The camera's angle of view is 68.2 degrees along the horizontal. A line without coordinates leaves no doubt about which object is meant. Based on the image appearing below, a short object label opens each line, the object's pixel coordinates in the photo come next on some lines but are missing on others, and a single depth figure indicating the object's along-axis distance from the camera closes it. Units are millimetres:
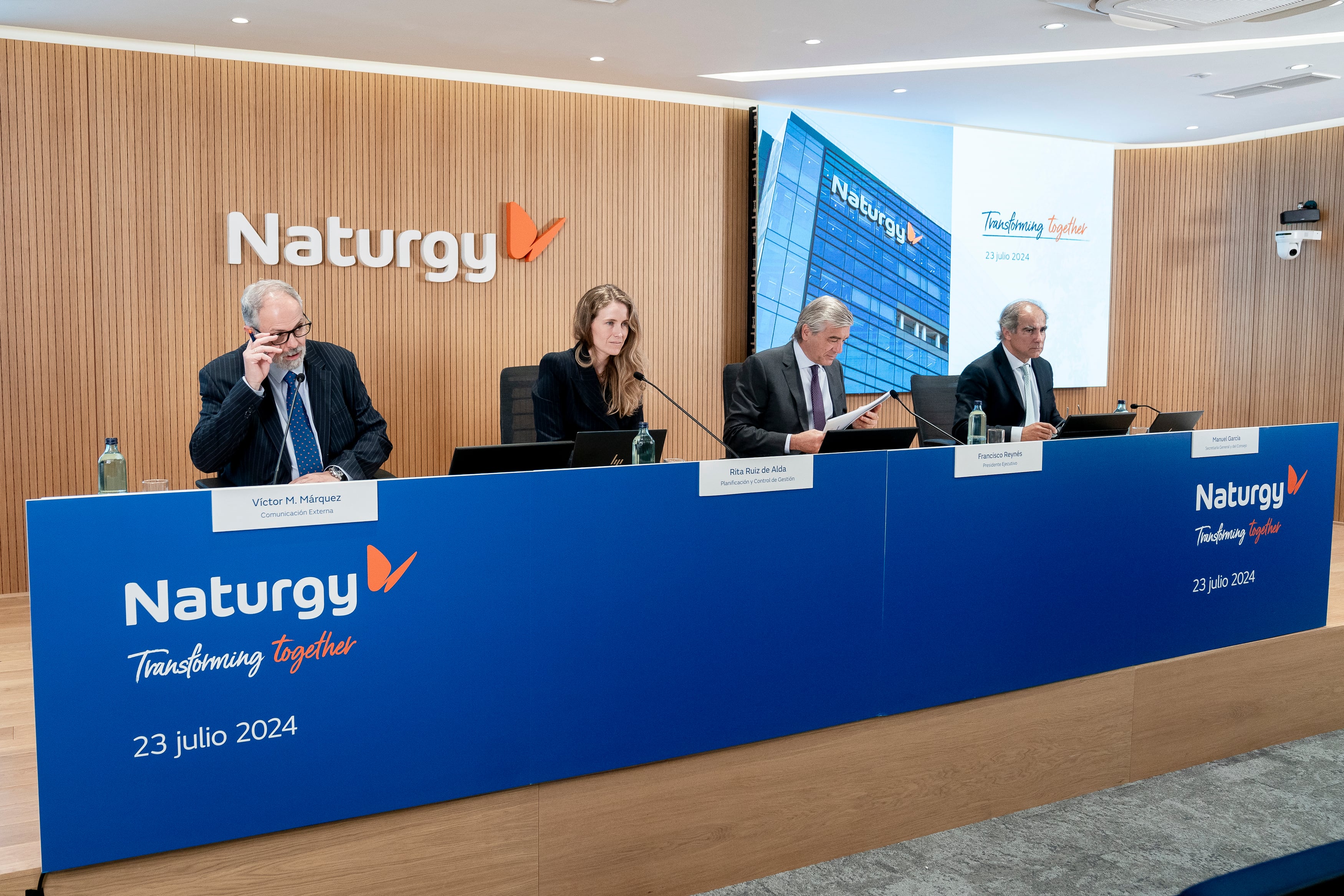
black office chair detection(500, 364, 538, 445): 4297
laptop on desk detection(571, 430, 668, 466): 2418
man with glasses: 2752
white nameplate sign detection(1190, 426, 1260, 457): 3281
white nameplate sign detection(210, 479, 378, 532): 1895
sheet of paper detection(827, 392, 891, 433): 3121
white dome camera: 6867
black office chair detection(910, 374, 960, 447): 5195
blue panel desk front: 1836
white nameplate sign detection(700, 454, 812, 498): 2424
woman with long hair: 3408
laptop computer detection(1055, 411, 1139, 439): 3184
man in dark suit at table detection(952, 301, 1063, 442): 3893
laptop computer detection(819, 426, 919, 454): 2688
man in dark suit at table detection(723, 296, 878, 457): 3514
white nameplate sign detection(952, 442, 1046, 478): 2803
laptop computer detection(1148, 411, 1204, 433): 3348
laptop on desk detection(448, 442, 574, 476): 2166
